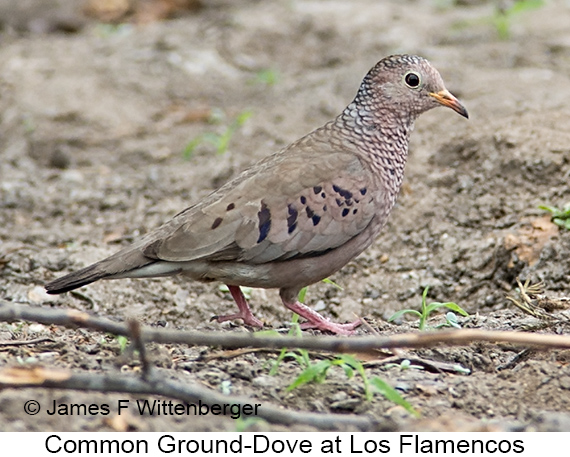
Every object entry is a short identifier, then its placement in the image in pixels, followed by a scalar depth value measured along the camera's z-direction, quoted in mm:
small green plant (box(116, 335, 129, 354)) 7590
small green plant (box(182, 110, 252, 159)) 14812
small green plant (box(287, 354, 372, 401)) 6855
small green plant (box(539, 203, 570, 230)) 10492
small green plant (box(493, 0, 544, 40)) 17766
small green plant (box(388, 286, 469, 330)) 8469
